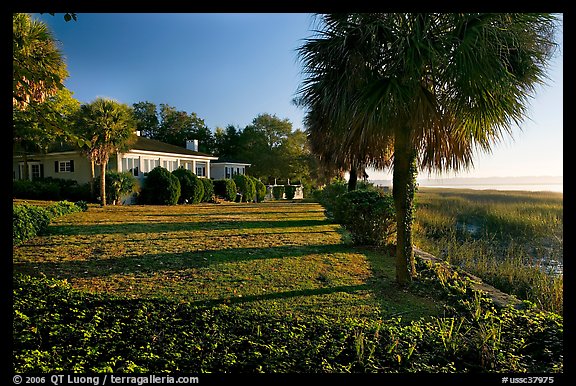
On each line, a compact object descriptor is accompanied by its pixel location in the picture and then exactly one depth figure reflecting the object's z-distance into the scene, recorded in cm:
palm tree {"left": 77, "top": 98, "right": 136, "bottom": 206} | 1542
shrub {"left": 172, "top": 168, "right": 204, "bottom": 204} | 2056
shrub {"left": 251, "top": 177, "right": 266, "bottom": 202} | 2923
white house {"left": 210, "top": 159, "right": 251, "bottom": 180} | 3259
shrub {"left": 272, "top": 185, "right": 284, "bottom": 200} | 3341
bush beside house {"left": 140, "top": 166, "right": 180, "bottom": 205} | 1895
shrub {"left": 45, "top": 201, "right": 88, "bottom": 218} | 1098
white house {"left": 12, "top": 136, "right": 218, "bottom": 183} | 2022
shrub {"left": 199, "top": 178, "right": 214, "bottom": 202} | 2250
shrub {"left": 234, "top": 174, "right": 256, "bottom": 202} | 2708
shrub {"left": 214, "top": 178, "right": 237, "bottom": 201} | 2500
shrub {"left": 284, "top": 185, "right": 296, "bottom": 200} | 3488
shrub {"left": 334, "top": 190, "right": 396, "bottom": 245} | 775
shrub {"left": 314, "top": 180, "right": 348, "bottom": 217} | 1738
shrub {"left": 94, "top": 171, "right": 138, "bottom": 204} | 1723
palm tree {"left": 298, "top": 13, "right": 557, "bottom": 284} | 391
